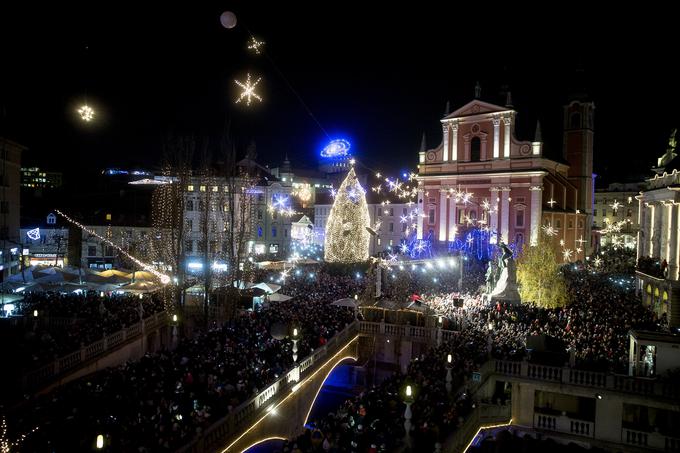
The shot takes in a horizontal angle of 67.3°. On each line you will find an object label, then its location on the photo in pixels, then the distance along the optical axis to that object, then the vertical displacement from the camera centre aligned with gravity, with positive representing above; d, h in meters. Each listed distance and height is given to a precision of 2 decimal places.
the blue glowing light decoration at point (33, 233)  43.69 -1.46
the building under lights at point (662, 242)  28.23 -0.59
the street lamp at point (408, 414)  12.14 -4.56
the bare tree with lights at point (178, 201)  25.78 +1.00
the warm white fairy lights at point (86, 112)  15.53 +3.26
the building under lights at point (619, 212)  79.25 +3.25
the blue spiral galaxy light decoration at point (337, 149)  100.81 +14.99
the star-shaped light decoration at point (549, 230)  46.91 -0.02
